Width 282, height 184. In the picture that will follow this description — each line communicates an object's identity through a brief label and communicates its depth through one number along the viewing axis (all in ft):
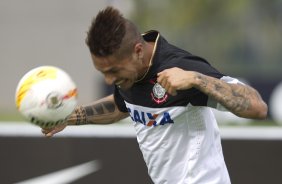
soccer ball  34.81
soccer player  33.45
